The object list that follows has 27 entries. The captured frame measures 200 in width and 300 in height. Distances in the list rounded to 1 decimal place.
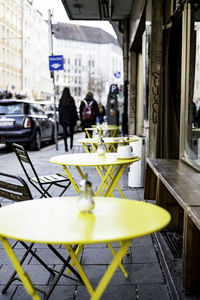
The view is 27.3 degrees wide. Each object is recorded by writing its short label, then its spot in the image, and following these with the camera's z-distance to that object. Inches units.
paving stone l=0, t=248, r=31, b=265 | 146.9
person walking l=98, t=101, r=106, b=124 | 806.5
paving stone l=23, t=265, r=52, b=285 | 128.6
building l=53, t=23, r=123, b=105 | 3959.2
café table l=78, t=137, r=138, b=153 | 252.8
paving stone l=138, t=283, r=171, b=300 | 116.8
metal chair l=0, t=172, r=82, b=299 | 103.3
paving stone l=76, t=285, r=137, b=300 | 116.9
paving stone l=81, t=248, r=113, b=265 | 145.2
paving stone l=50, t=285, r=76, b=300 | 117.3
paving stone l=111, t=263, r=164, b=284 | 127.6
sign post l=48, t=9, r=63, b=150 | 513.3
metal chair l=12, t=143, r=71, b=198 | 161.0
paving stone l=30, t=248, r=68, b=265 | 145.7
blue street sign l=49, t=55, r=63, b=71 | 513.6
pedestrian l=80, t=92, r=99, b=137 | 494.3
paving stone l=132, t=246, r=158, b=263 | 145.7
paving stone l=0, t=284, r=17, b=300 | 118.7
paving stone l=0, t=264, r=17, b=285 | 130.4
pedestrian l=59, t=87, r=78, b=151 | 492.7
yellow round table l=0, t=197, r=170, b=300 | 70.6
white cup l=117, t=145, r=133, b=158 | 152.2
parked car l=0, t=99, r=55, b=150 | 492.7
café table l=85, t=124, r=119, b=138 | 470.1
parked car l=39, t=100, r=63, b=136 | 708.4
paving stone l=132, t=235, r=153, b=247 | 161.8
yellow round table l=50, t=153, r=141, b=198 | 141.7
